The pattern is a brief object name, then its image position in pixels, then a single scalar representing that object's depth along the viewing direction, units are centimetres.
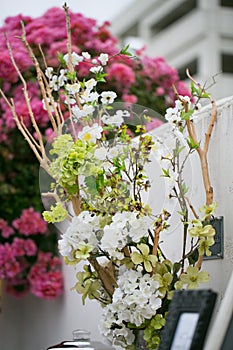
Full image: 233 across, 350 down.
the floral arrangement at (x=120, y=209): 229
